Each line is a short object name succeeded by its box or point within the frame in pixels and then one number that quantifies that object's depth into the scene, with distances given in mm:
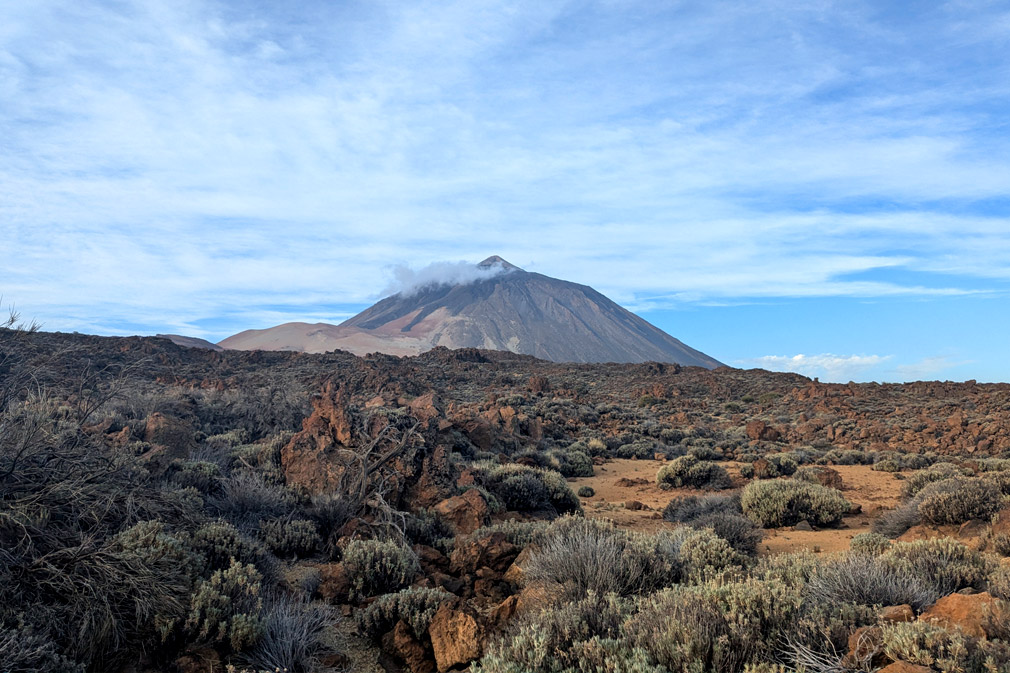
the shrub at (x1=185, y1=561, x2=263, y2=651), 3623
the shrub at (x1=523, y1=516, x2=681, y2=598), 4157
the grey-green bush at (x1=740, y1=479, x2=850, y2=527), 8266
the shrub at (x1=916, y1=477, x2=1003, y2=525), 6828
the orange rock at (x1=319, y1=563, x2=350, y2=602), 4867
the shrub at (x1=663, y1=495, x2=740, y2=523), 8273
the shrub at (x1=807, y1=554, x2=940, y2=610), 3488
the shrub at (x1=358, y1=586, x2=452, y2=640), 4219
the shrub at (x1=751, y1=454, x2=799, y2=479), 12688
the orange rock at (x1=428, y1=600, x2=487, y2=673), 3826
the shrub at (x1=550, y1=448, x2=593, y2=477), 13517
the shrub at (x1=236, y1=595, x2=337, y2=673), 3592
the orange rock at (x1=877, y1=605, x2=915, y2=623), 3035
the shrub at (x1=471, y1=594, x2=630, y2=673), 3002
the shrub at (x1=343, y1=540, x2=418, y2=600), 4984
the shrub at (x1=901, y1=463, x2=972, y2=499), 9102
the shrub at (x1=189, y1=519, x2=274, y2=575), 4707
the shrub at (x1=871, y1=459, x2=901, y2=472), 13852
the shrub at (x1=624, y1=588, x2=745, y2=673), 2760
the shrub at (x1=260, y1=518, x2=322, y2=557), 5871
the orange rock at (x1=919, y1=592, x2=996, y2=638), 2822
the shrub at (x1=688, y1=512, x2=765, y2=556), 6250
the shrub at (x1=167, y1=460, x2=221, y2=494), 6824
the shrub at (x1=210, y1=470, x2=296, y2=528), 6258
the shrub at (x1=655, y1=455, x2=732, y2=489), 11859
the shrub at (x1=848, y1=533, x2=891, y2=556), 5463
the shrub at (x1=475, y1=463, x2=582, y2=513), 8562
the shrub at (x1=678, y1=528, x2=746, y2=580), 4566
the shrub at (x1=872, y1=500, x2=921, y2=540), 7156
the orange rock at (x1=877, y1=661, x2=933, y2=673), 2426
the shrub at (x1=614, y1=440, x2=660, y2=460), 17047
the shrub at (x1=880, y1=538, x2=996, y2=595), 4090
